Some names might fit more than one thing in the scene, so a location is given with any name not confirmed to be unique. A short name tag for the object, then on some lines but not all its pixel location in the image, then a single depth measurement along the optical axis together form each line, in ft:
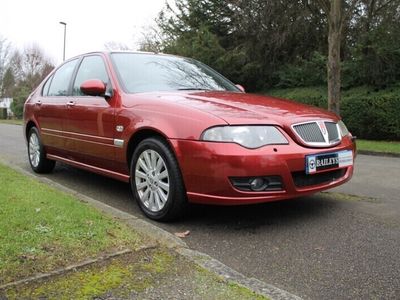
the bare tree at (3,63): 167.22
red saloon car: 13.10
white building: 182.15
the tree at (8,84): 173.47
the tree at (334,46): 37.81
